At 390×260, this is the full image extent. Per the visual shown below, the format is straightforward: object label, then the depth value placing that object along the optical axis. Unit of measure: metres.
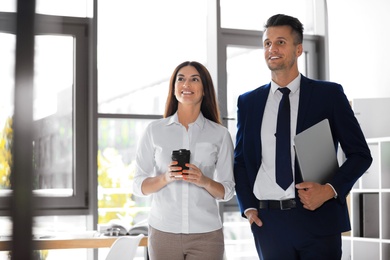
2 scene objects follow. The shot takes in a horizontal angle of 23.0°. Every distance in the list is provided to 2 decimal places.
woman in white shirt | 4.10
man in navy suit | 3.86
